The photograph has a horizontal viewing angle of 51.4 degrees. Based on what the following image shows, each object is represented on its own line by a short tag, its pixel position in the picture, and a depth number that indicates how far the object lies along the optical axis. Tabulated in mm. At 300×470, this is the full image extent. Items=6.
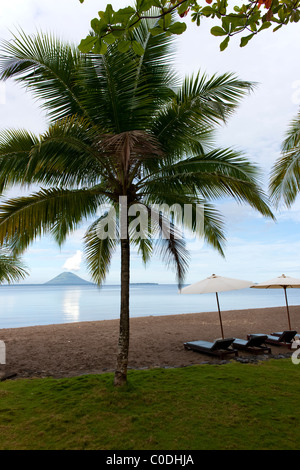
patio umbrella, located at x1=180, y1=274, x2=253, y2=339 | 10812
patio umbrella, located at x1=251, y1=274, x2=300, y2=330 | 11983
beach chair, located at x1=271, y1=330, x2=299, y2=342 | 10680
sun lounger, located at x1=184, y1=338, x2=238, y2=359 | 9320
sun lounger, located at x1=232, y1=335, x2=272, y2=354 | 9859
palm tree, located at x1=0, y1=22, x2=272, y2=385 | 5801
